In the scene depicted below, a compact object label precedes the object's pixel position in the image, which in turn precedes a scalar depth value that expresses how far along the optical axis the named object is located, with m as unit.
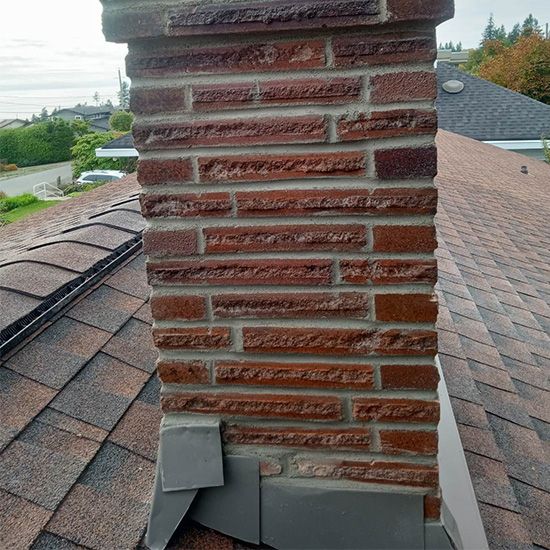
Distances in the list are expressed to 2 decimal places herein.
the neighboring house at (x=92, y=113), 56.21
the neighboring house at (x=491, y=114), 16.44
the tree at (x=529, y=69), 27.42
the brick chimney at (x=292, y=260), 1.18
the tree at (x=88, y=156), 30.52
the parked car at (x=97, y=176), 25.91
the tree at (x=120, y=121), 38.78
